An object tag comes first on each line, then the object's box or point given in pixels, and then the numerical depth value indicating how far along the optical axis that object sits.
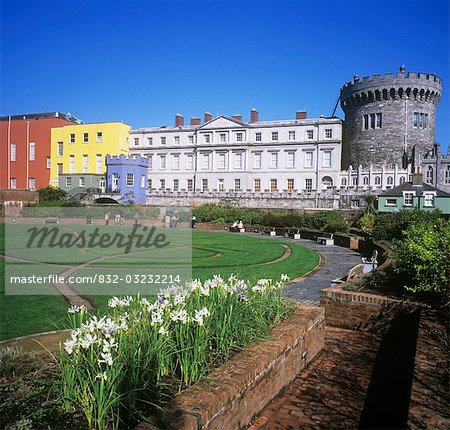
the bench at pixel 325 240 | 26.69
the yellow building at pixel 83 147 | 59.75
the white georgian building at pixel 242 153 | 54.75
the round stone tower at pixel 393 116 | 53.53
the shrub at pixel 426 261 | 7.22
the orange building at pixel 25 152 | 59.94
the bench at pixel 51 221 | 33.10
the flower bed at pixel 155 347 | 3.26
